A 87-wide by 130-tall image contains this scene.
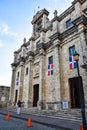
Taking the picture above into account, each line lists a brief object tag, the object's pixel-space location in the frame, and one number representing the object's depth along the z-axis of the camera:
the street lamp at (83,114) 5.43
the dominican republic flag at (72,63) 13.63
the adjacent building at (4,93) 31.86
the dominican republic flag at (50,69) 16.72
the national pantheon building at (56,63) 13.57
